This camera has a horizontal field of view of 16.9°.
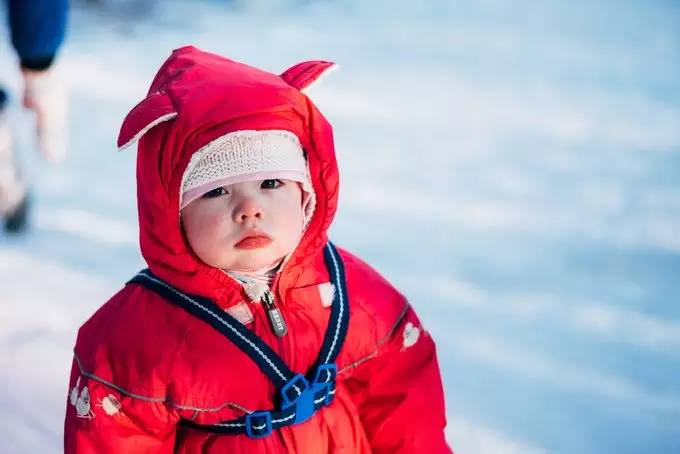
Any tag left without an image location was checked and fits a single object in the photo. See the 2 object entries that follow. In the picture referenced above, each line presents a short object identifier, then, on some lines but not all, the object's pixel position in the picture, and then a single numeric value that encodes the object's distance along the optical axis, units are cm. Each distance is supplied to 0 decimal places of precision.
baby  199
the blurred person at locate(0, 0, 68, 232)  256
